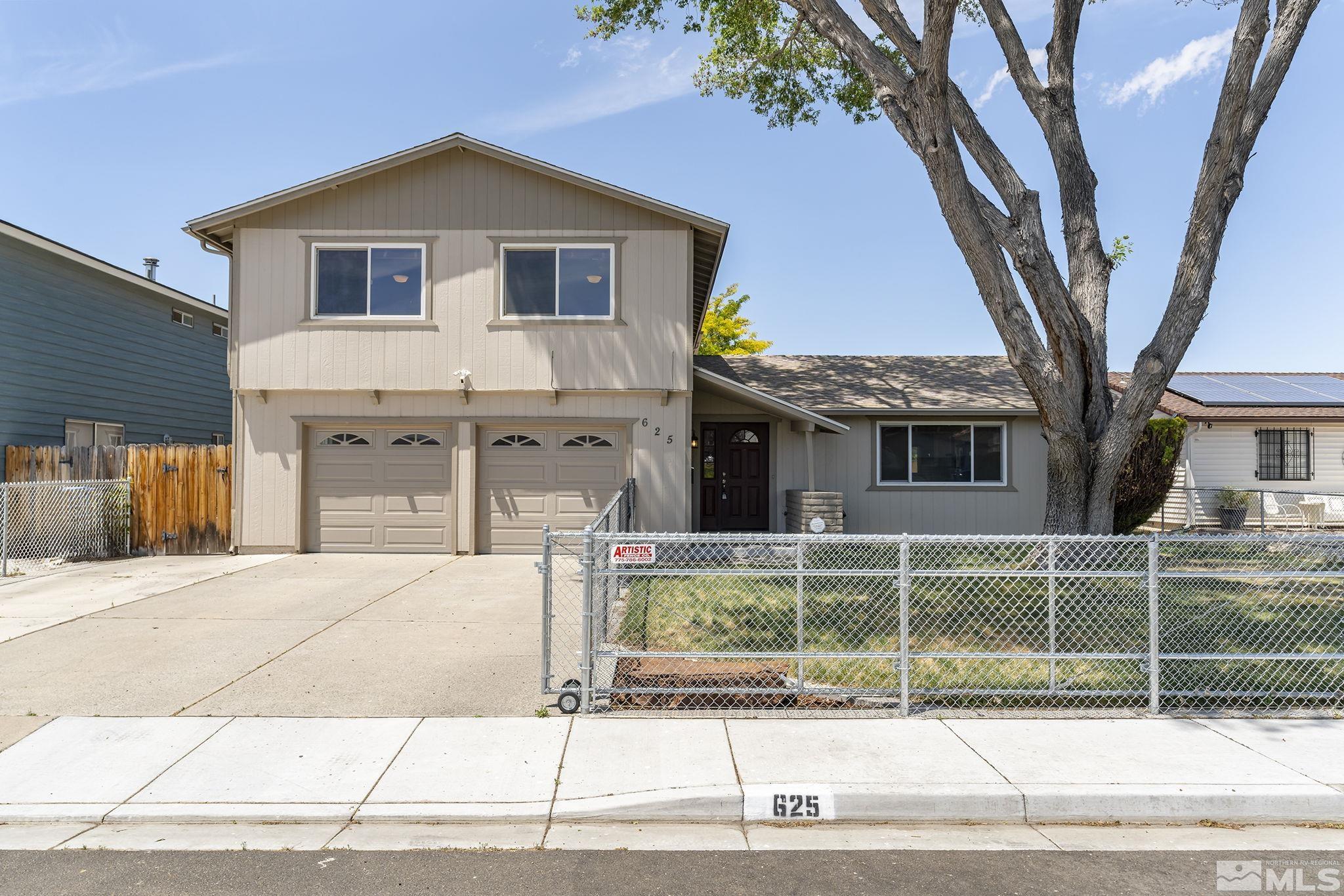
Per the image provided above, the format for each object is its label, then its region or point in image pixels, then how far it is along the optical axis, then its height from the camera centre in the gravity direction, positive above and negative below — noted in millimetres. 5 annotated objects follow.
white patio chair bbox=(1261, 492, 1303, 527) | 18250 -1189
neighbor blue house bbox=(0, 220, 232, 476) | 14477 +2245
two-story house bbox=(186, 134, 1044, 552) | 13023 +1743
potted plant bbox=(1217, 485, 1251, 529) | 17844 -1028
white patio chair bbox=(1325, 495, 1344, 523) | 18266 -1142
